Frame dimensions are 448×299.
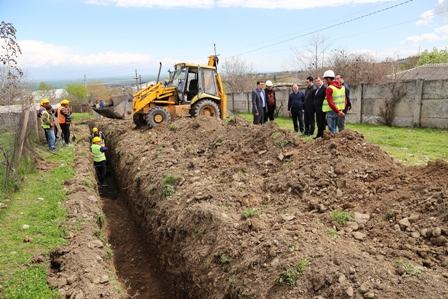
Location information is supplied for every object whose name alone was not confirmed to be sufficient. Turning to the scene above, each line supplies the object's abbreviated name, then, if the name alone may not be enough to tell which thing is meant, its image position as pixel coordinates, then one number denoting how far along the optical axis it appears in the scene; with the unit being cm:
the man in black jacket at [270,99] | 1018
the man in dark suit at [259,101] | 992
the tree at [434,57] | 3684
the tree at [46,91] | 5000
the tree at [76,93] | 4906
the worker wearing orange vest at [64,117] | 1128
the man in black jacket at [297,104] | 981
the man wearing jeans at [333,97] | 674
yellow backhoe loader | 1224
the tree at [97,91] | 5317
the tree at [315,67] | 2589
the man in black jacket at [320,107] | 759
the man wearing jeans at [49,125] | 1058
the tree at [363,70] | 1967
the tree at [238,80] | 3794
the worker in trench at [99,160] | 1023
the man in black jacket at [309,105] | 869
